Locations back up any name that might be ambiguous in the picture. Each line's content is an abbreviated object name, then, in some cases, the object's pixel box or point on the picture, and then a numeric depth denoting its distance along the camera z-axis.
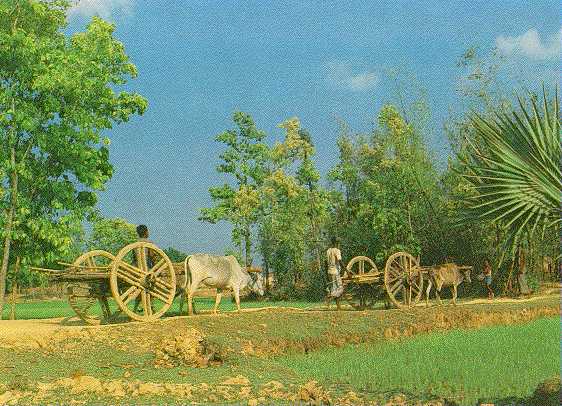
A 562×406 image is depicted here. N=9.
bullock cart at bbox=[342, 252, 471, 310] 18.02
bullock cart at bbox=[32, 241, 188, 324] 13.29
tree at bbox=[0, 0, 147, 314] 18.31
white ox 14.98
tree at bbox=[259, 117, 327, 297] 34.31
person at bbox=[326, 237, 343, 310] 17.19
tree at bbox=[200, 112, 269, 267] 34.50
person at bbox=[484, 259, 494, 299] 24.72
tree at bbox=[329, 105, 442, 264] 29.88
